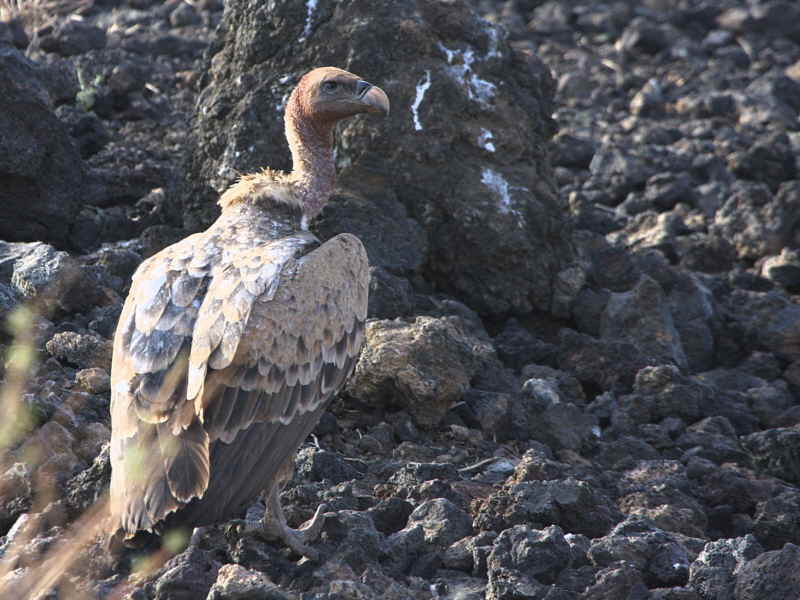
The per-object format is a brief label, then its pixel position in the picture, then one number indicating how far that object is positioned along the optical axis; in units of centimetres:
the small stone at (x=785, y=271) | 2142
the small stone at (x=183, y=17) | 3158
